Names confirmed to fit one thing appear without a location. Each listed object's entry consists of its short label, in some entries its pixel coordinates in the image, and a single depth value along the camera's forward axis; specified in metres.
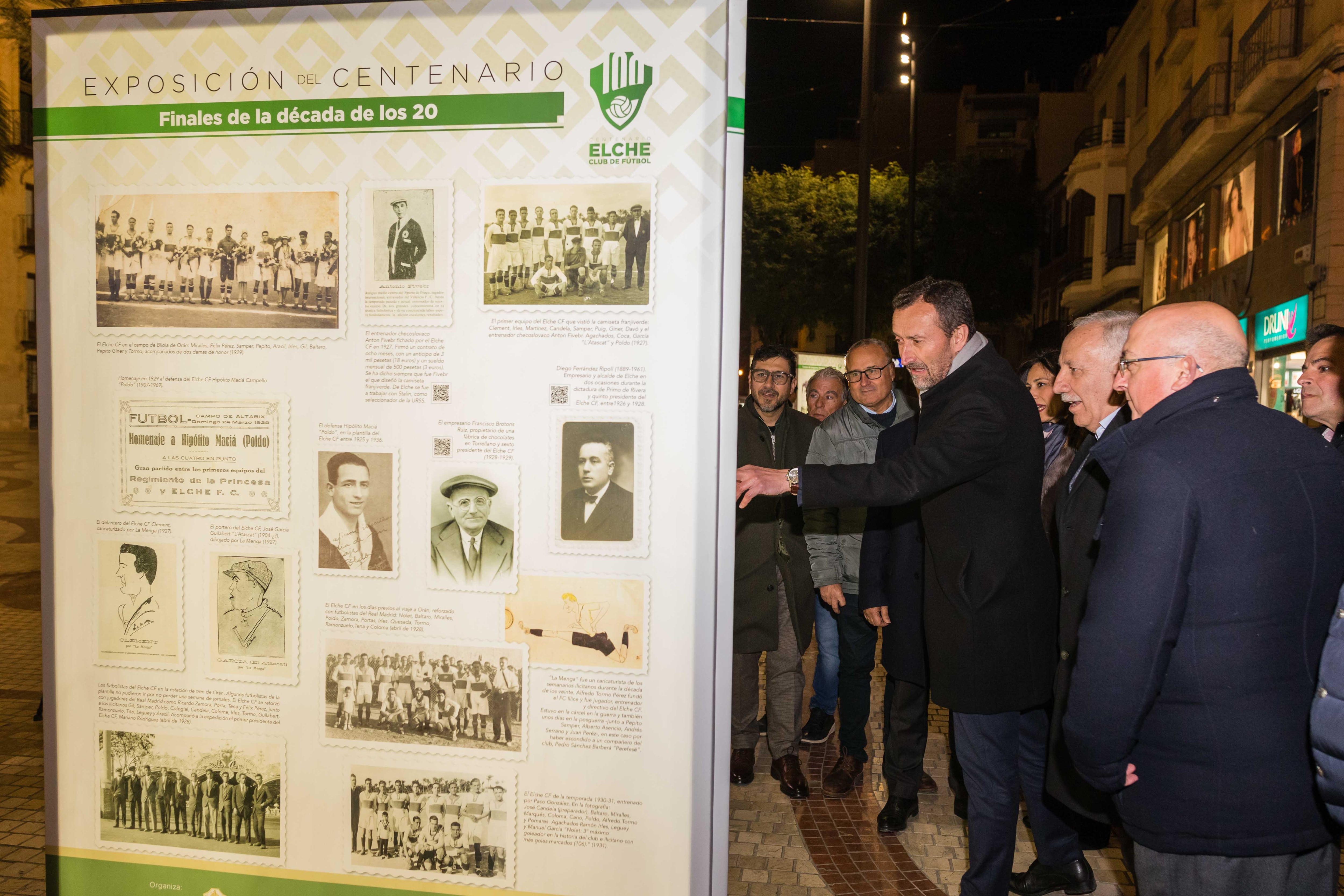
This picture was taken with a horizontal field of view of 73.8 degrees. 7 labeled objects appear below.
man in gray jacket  5.11
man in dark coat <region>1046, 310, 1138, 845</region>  3.23
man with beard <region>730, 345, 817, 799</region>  4.96
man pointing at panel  3.29
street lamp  21.08
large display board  2.18
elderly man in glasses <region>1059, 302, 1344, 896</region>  2.11
